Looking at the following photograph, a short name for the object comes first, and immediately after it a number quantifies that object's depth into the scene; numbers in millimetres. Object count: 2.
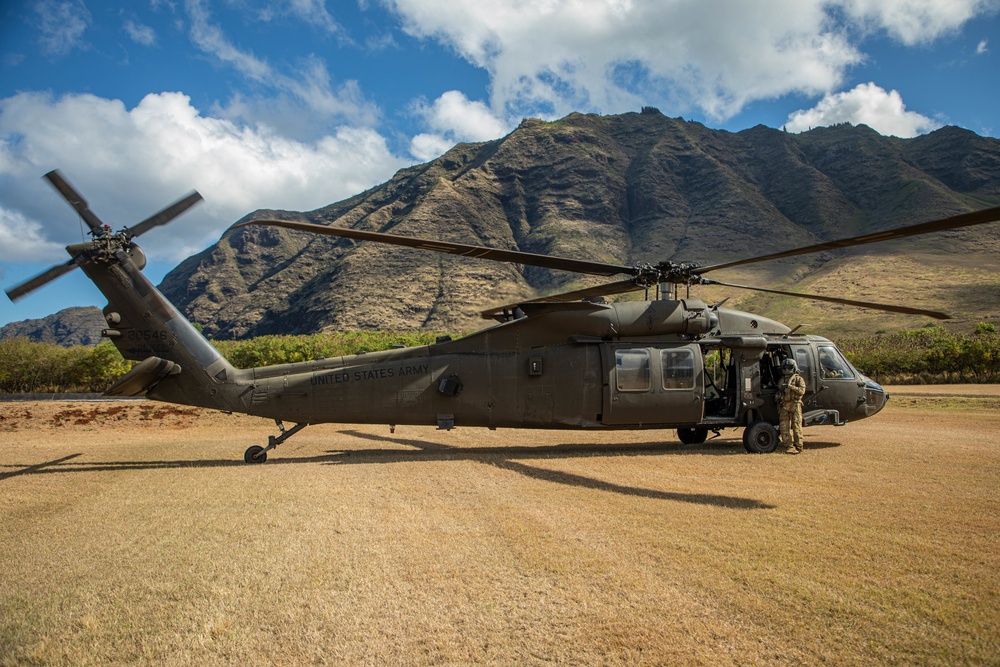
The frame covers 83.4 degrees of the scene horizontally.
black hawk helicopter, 11891
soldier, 11914
